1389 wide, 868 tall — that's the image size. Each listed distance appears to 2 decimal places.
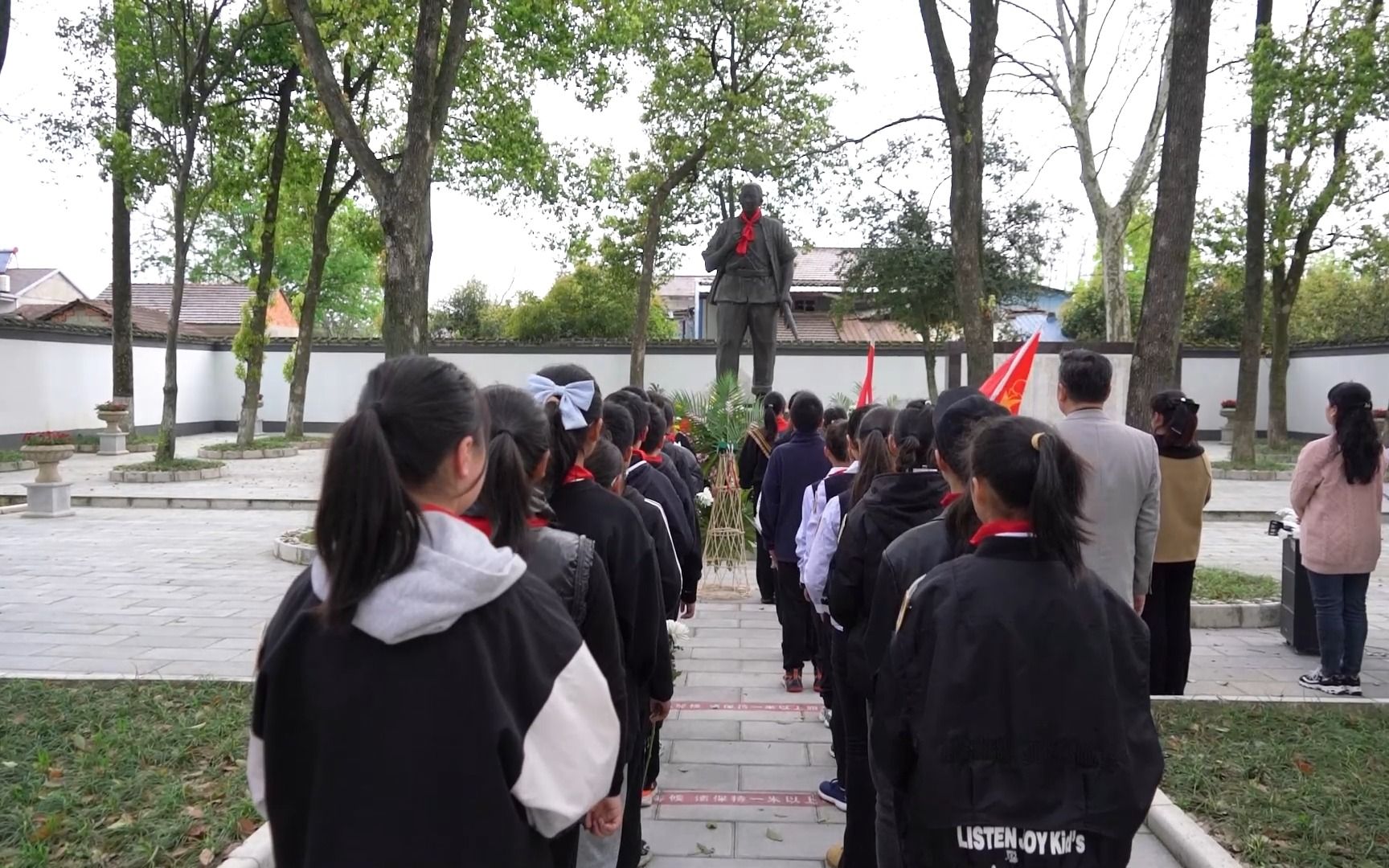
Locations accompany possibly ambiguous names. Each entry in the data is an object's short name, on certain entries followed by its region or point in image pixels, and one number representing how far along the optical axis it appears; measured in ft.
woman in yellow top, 17.11
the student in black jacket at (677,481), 15.88
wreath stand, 29.22
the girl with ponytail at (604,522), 8.98
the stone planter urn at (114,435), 67.26
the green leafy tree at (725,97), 56.29
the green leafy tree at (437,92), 27.30
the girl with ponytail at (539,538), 7.18
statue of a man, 37.35
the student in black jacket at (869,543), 10.76
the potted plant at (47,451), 40.34
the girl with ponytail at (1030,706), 6.79
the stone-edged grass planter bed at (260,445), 68.49
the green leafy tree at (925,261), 68.54
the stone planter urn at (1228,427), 80.23
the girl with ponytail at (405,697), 5.01
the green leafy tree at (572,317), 88.28
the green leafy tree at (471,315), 99.35
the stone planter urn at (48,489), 41.01
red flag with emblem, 14.82
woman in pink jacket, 17.90
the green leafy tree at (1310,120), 34.47
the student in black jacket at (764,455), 26.21
